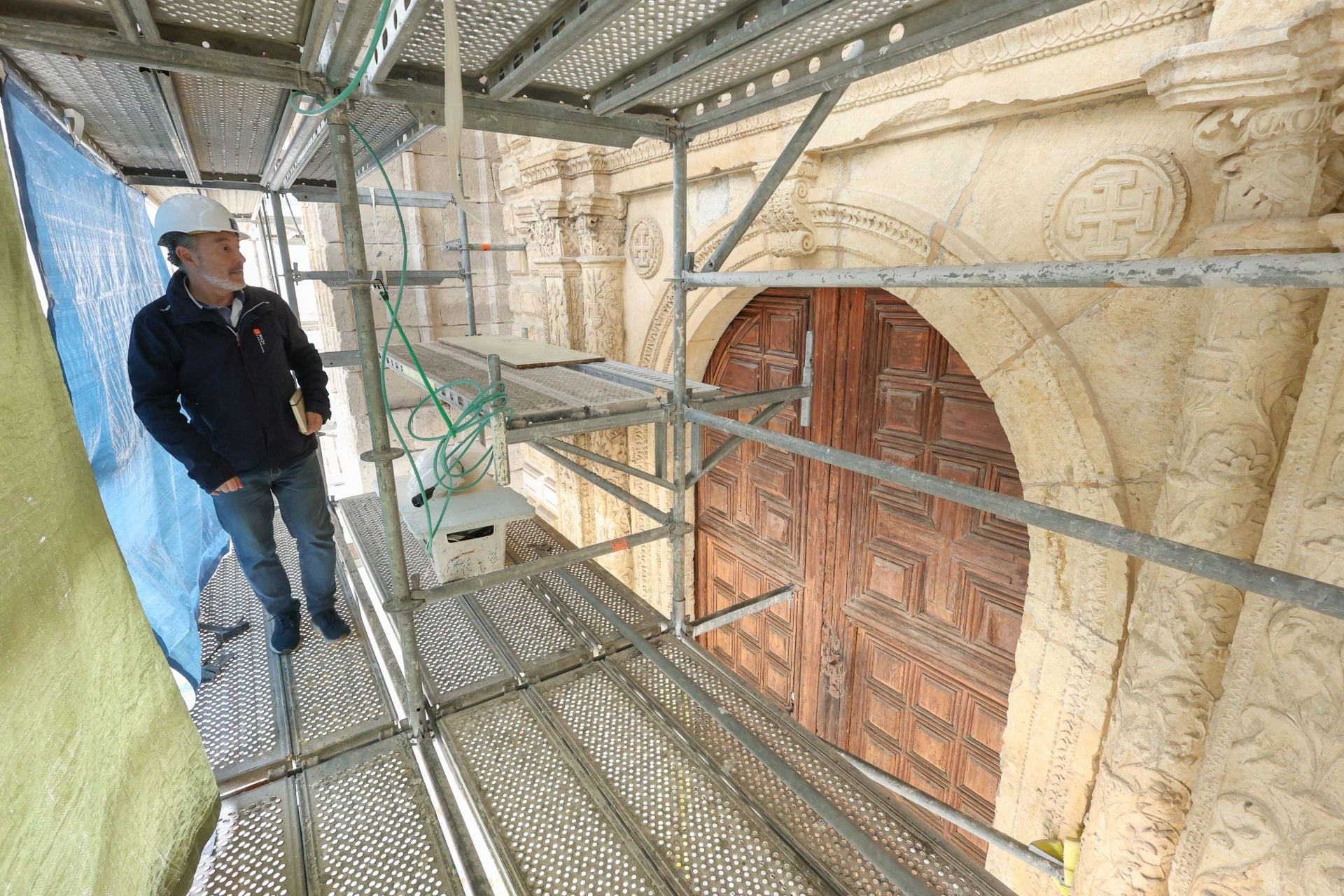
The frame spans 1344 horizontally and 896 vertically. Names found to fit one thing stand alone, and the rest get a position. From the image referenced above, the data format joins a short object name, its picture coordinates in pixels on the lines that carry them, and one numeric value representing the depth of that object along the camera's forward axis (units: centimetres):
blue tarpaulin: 201
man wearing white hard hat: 203
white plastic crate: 263
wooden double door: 278
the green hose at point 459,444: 197
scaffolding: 127
